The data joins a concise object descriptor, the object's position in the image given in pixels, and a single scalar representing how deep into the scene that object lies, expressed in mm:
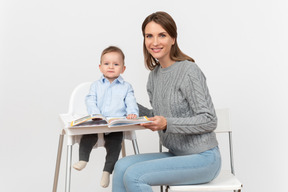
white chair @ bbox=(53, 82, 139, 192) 2469
